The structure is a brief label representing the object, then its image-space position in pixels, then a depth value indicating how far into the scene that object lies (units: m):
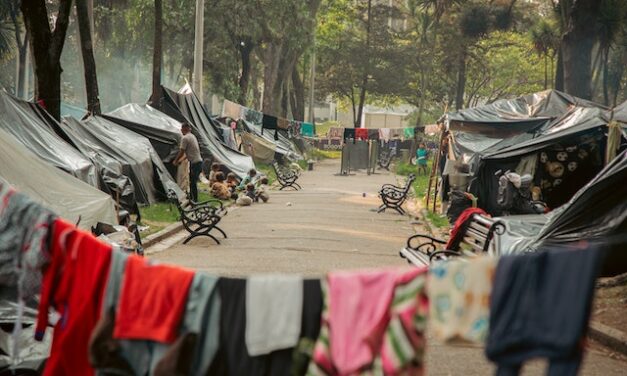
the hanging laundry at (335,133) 64.38
